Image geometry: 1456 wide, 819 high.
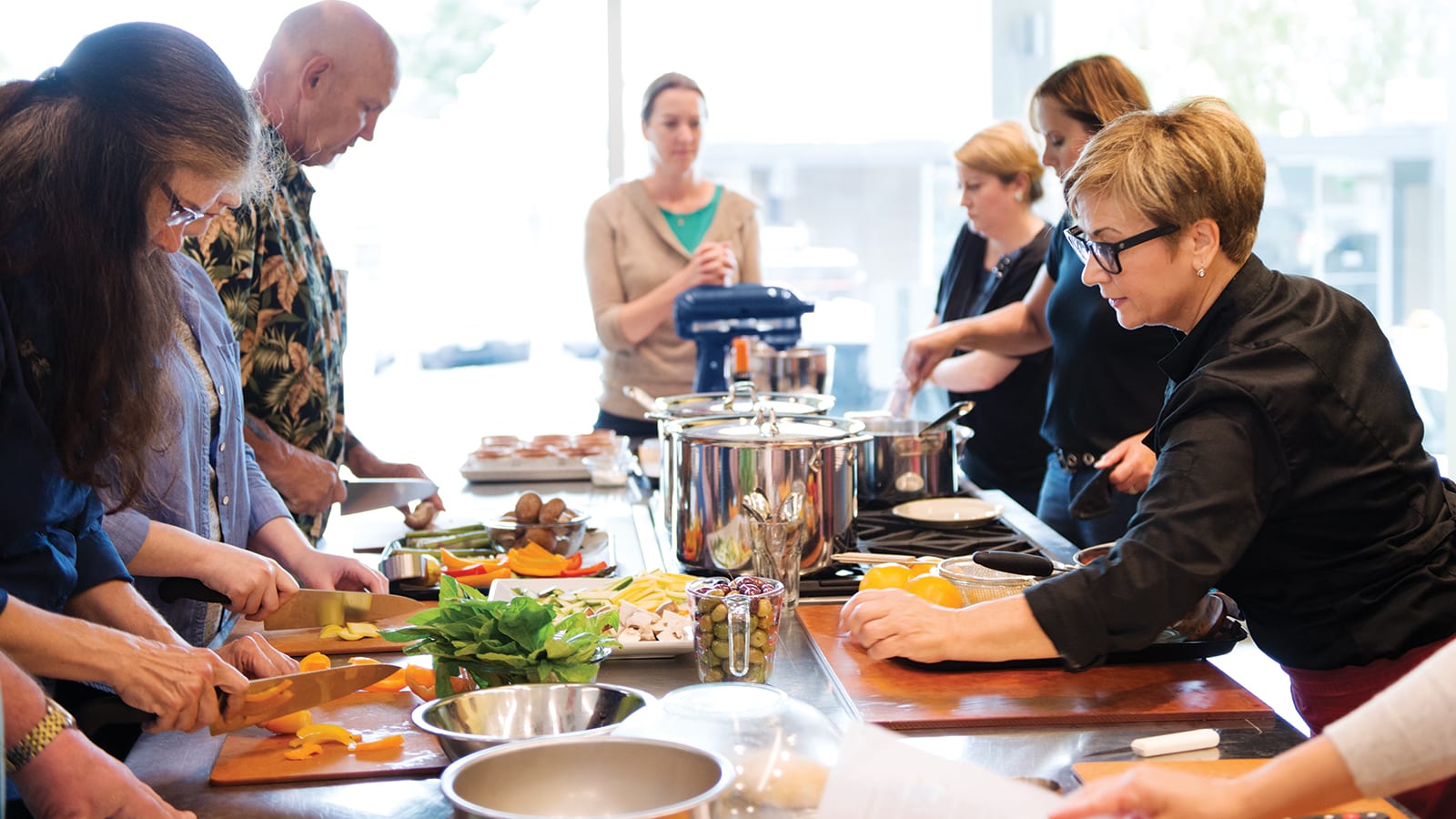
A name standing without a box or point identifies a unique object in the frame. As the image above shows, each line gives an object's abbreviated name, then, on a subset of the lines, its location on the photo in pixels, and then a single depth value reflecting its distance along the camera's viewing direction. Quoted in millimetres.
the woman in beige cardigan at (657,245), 4172
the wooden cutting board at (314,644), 1925
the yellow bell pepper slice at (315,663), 1787
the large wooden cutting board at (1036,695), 1603
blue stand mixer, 3812
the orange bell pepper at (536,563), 2281
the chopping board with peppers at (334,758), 1450
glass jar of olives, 1646
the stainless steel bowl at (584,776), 1183
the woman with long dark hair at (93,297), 1490
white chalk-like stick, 1473
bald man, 2686
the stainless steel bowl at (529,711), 1396
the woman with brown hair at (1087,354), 2865
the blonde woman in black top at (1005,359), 3807
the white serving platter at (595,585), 1821
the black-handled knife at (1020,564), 1939
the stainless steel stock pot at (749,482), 2121
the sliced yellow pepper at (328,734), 1531
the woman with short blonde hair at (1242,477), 1668
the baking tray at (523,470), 3543
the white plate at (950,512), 2645
